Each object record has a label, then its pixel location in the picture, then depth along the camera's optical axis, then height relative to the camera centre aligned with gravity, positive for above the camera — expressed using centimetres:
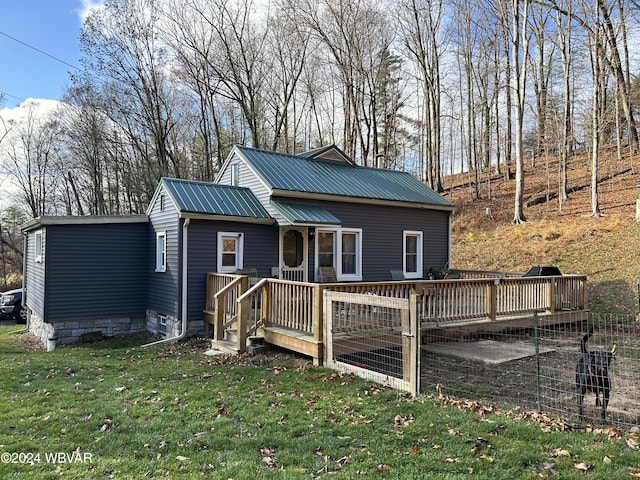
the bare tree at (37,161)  3128 +720
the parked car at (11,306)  1827 -203
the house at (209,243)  1087 +41
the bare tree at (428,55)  2537 +1238
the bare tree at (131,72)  2150 +973
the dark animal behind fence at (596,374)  486 -134
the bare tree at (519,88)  1995 +806
